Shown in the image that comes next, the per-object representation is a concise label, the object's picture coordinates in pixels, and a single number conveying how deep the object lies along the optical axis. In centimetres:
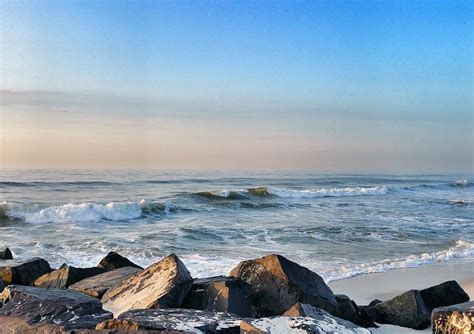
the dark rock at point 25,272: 650
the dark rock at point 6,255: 974
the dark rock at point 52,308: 379
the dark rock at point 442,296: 605
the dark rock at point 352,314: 520
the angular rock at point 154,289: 446
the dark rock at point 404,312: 527
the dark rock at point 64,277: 594
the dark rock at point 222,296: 452
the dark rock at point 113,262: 691
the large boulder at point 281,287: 498
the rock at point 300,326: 346
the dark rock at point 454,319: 348
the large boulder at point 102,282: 531
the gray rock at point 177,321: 346
